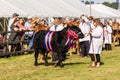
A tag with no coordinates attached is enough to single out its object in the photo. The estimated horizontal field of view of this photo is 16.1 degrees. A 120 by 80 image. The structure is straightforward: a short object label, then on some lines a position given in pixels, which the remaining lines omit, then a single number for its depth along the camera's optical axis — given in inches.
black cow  570.9
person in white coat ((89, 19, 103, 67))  565.4
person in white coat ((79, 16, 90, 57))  701.3
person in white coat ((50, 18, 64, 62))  657.4
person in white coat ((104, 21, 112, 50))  908.6
